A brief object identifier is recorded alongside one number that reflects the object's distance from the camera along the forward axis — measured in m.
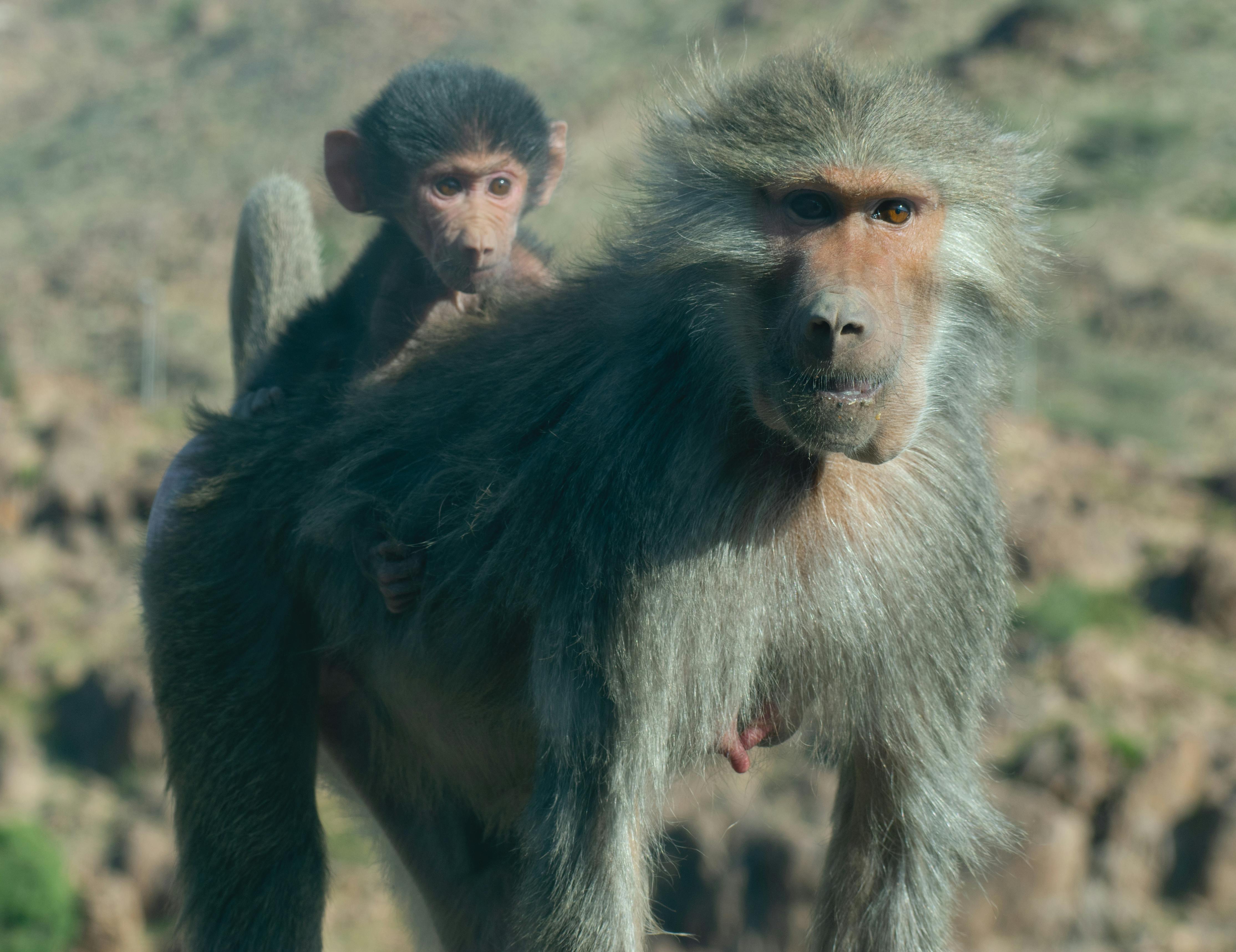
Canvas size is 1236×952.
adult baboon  5.12
